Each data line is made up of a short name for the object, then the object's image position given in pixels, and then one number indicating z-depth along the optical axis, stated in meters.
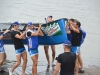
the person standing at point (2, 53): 15.70
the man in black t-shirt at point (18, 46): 14.37
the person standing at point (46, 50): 18.27
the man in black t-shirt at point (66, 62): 10.30
